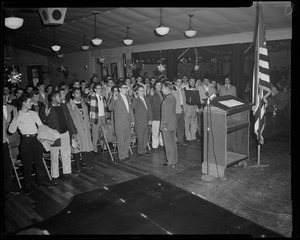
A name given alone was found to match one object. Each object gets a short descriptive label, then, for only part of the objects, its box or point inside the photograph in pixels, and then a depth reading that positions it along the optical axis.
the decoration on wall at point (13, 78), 12.90
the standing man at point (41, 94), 8.76
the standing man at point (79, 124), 5.87
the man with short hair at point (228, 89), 9.55
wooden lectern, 5.16
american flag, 5.38
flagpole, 5.37
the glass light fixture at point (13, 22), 7.25
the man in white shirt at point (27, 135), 4.94
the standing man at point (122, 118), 6.53
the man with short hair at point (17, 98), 7.82
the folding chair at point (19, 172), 5.34
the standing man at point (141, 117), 6.90
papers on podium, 5.31
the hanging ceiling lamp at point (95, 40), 10.27
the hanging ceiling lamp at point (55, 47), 12.29
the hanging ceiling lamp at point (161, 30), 8.34
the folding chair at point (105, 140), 6.86
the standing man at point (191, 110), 8.13
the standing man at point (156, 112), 7.43
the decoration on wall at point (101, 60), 16.34
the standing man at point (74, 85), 7.80
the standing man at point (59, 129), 5.44
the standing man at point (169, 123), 5.98
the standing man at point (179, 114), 7.86
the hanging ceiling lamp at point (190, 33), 9.44
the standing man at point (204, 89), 9.04
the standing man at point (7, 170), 4.75
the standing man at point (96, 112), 6.77
